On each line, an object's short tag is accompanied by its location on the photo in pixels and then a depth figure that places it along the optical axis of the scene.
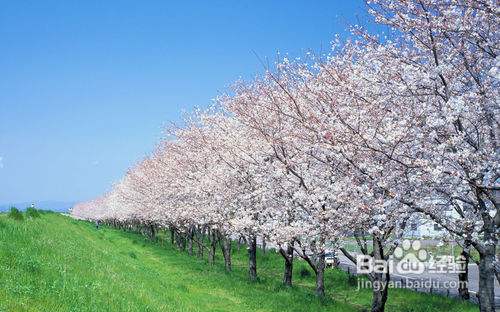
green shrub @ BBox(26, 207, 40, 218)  39.43
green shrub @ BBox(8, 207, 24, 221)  31.35
